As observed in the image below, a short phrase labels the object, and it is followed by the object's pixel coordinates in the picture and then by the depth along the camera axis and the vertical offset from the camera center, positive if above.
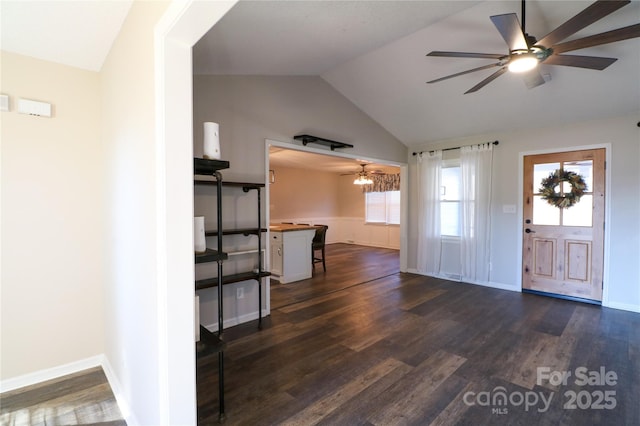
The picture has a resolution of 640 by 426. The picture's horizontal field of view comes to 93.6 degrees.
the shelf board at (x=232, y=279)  2.90 -0.77
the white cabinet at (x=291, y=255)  5.12 -0.87
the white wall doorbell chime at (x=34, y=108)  2.19 +0.73
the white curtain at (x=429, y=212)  5.39 -0.14
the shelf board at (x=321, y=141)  3.88 +0.87
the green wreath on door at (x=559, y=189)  4.11 +0.22
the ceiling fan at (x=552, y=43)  1.83 +1.14
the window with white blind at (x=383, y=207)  9.09 -0.07
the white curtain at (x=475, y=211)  4.86 -0.11
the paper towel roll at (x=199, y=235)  1.87 -0.19
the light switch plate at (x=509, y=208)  4.66 -0.06
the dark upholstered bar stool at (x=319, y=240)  6.05 -0.72
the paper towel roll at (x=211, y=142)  1.94 +0.42
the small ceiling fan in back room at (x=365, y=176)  8.26 +0.82
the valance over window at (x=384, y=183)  8.94 +0.65
